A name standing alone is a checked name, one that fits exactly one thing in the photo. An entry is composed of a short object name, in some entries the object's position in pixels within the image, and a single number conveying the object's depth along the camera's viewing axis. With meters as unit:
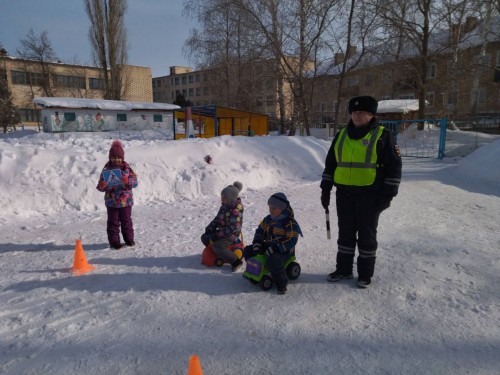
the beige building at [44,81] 41.71
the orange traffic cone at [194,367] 2.00
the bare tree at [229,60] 20.44
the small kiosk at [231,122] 20.59
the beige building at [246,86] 20.98
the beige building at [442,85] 23.12
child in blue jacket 3.46
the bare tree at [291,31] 17.41
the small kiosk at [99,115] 26.70
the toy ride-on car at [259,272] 3.52
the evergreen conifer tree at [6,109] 33.81
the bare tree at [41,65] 38.78
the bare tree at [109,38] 33.88
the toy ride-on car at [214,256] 4.15
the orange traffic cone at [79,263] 4.07
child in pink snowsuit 4.75
